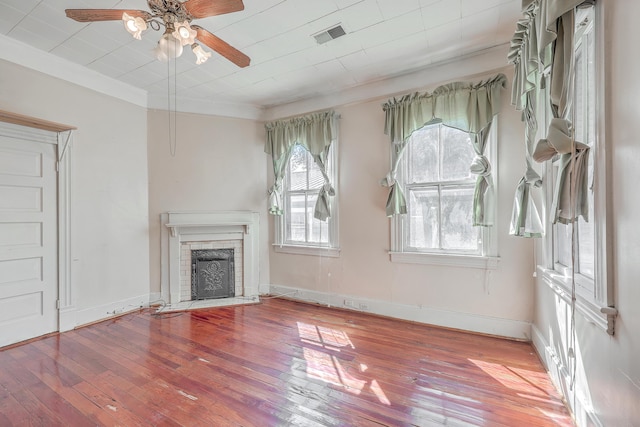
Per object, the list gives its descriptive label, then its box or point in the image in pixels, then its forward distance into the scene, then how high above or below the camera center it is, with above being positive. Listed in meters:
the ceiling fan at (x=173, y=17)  1.66 +1.24
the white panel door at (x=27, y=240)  2.63 -0.20
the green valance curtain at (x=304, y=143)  3.63 +1.01
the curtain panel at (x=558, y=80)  1.40 +0.76
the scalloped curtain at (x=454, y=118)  2.70 +1.01
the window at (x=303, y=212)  3.76 +0.06
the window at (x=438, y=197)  2.93 +0.19
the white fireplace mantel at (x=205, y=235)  3.80 -0.25
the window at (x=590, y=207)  1.30 +0.03
